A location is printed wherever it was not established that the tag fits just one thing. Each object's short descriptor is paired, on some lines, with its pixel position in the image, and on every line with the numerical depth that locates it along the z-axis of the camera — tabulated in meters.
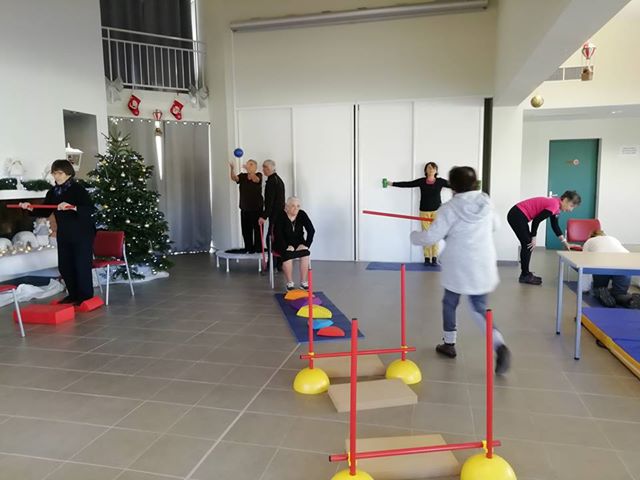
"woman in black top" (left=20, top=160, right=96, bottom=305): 5.11
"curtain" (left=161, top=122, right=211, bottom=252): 8.78
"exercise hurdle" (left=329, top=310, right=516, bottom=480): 2.13
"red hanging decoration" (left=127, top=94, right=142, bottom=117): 8.20
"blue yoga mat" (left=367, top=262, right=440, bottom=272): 7.37
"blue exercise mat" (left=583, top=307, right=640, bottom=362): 3.66
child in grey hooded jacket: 3.36
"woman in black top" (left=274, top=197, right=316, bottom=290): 5.97
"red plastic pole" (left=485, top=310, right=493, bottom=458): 2.17
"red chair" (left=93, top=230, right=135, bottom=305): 5.75
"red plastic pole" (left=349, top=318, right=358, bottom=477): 2.12
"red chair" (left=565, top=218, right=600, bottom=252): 6.62
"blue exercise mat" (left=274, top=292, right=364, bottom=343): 4.29
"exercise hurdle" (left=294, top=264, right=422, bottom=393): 3.31
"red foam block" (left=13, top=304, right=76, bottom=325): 4.87
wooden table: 3.50
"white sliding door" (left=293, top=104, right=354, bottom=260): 8.11
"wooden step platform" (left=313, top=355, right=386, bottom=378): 3.48
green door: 9.58
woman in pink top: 6.16
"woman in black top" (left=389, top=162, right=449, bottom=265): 7.34
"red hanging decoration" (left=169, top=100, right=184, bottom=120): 8.55
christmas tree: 6.40
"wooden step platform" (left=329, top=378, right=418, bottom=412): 2.99
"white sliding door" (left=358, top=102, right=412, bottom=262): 7.90
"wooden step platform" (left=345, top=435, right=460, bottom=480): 2.34
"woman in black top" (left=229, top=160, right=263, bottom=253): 7.55
